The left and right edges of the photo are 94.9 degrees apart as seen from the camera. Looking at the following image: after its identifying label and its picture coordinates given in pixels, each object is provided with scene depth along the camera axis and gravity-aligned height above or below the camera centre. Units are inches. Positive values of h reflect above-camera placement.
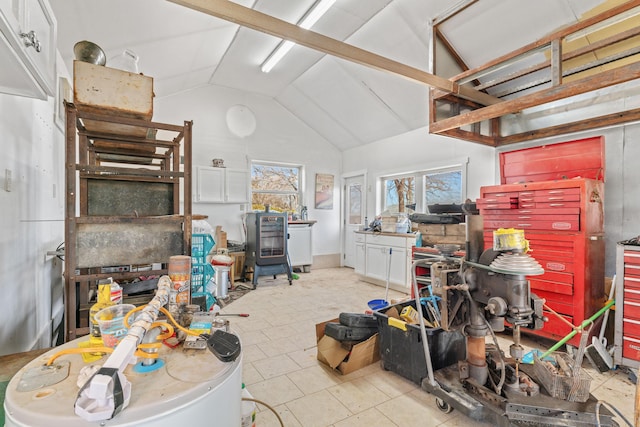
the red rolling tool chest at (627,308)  87.4 -28.7
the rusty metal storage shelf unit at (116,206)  70.0 +3.2
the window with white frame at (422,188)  184.7 +18.2
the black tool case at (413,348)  80.9 -38.6
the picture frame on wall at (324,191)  262.2 +21.8
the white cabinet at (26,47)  44.1 +28.1
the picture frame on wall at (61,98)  103.6 +43.3
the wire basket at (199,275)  123.8 -25.8
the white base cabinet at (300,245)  234.1 -24.3
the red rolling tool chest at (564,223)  100.1 -3.3
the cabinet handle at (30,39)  47.8 +29.5
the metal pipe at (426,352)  72.5 -34.3
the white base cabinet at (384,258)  180.1 -28.7
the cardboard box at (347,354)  89.6 -43.7
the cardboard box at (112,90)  66.3 +29.6
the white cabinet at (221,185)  205.8 +21.9
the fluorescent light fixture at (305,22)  128.5 +92.4
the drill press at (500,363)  60.4 -35.6
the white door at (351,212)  258.5 +2.4
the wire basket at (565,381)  62.2 -36.8
